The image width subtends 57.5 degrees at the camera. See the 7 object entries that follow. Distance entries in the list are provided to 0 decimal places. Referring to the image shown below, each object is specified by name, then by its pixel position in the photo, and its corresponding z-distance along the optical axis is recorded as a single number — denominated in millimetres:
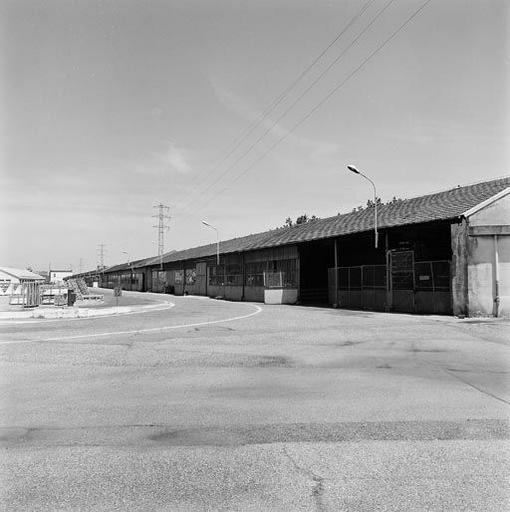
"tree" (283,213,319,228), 89000
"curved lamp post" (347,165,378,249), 24802
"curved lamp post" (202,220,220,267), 45816
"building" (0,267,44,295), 71781
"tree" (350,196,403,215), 68956
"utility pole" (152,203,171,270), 80500
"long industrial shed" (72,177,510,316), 19578
